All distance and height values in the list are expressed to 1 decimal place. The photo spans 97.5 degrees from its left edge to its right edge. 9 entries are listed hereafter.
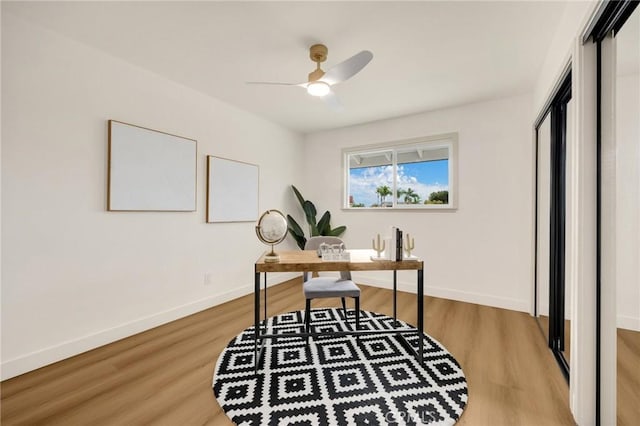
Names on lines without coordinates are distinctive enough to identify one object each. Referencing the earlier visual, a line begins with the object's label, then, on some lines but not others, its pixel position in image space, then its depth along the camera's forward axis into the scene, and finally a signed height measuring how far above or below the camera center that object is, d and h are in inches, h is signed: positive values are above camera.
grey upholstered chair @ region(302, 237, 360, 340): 93.8 -25.2
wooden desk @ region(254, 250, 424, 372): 78.5 -14.8
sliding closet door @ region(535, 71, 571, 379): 83.0 -1.6
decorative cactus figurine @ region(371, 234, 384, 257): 86.2 -9.8
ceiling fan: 74.3 +40.4
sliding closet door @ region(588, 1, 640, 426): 47.3 +1.3
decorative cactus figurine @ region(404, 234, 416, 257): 86.6 -9.4
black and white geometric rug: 61.5 -43.7
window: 149.3 +23.9
